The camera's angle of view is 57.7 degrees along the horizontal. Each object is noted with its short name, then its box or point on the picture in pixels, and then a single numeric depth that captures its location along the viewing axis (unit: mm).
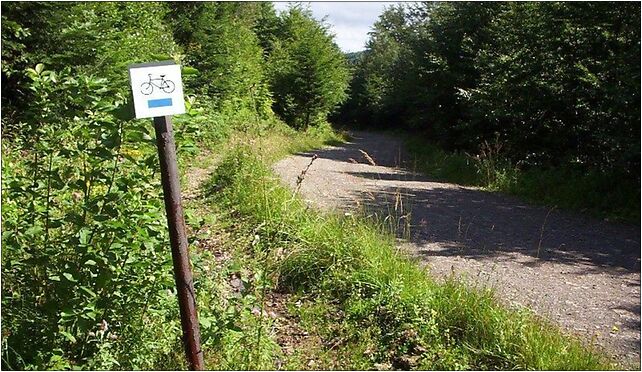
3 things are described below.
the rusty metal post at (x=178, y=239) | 2668
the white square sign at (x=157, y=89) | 2525
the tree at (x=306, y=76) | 23859
